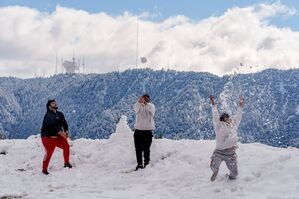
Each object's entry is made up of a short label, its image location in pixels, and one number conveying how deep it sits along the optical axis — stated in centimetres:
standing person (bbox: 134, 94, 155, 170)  1662
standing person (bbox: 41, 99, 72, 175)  1689
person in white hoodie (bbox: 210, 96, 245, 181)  1230
